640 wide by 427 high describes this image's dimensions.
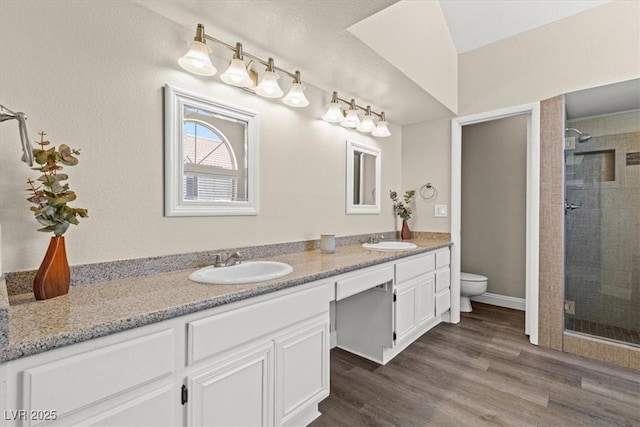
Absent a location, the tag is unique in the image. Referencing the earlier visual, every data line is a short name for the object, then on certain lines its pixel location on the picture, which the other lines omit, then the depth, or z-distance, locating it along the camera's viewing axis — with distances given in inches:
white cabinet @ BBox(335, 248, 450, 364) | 80.8
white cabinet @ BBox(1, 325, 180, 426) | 26.9
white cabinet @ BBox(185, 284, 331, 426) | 39.6
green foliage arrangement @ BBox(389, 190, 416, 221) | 117.5
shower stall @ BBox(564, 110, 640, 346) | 91.0
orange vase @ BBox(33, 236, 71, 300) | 38.4
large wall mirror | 57.6
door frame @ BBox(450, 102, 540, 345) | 96.0
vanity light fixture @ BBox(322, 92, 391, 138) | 85.1
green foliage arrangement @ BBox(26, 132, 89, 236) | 39.2
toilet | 121.6
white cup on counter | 79.4
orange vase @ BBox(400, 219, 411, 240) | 118.2
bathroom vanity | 28.3
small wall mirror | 99.0
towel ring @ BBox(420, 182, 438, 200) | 118.3
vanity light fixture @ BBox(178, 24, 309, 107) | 54.4
